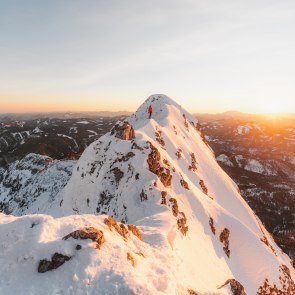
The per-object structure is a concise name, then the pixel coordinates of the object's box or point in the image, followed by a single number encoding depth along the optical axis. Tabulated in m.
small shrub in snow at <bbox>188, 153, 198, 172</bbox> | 58.24
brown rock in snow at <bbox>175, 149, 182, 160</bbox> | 57.25
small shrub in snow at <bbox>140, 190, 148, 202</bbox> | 36.59
